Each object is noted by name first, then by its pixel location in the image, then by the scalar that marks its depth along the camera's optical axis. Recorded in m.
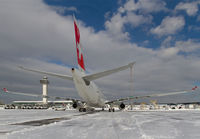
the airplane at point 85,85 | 16.69
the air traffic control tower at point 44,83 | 114.91
